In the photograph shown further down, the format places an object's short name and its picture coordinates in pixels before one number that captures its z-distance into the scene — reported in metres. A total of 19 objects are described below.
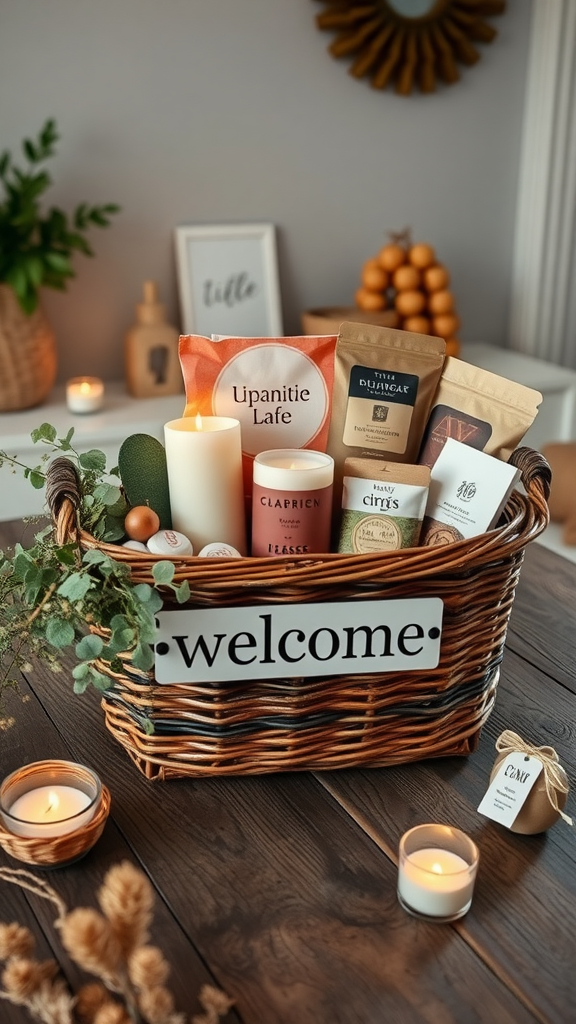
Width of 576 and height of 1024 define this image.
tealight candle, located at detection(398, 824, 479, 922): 0.67
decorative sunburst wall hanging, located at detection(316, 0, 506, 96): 2.44
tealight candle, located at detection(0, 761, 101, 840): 0.71
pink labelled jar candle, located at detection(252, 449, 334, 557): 0.83
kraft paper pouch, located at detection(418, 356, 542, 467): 0.89
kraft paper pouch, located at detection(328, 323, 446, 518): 0.94
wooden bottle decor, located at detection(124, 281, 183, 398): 2.36
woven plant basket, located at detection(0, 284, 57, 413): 2.10
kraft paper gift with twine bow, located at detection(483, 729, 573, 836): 0.76
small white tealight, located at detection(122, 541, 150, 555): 0.81
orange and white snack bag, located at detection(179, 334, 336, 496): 0.93
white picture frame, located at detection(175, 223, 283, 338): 2.47
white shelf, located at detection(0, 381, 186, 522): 2.05
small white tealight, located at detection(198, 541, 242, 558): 0.82
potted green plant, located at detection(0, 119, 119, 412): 2.08
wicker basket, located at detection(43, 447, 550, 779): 0.75
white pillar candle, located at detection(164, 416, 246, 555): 0.85
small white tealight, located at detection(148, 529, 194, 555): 0.81
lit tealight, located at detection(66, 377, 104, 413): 2.20
